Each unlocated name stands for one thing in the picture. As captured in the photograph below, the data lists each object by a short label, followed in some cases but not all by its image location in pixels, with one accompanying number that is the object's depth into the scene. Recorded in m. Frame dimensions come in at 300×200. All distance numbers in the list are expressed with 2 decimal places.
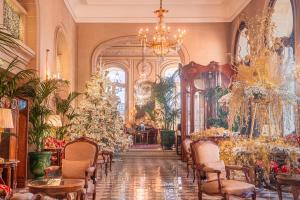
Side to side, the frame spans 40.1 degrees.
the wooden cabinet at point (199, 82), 12.97
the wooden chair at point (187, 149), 10.05
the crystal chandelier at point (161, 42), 11.01
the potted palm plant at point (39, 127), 8.28
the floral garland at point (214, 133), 10.59
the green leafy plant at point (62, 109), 9.99
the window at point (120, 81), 22.28
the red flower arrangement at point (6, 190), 4.44
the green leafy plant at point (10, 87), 5.66
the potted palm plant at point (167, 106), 16.89
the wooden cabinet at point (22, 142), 7.84
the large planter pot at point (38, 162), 8.37
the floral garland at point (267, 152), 6.91
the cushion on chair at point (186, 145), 10.25
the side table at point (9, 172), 6.52
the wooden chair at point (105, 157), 10.19
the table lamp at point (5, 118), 5.45
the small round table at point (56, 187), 4.90
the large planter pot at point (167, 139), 16.83
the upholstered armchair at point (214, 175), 5.35
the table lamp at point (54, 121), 8.73
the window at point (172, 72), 22.28
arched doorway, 21.98
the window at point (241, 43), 13.03
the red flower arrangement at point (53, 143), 9.23
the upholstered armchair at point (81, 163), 5.87
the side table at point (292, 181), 4.89
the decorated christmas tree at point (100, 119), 11.89
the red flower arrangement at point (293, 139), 7.20
